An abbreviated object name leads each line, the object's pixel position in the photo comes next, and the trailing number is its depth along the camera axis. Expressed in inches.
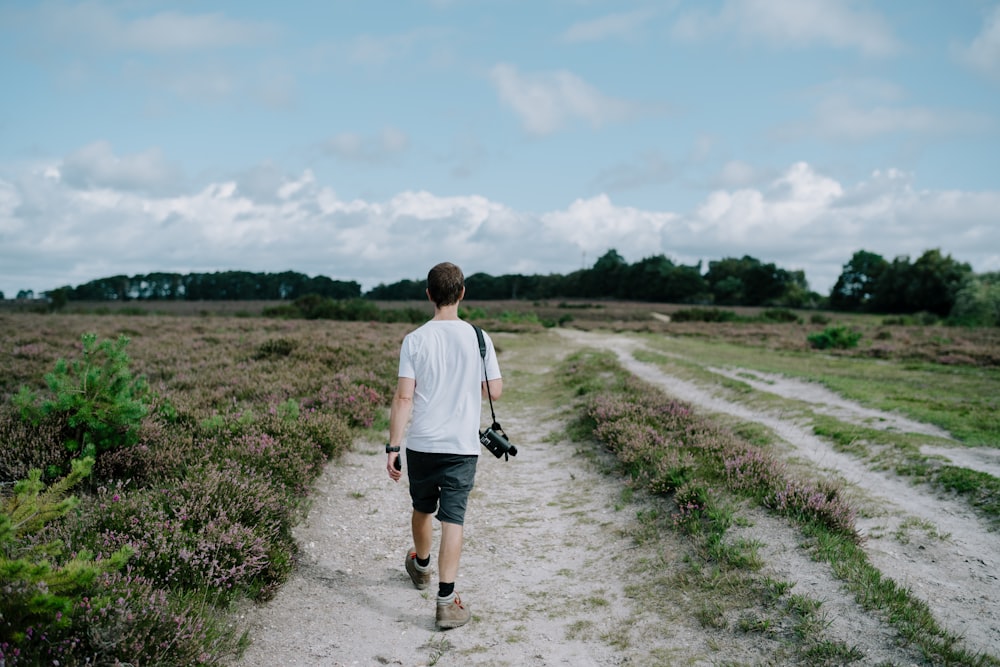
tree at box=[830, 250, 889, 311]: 3656.0
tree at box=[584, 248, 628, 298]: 5354.3
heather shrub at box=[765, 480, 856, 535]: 224.4
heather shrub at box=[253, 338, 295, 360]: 652.7
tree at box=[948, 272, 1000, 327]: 1796.0
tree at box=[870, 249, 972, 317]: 2844.5
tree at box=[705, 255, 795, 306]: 4242.1
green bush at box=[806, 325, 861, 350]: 1168.2
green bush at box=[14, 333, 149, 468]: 244.2
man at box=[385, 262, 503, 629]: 178.2
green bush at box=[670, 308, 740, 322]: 2487.7
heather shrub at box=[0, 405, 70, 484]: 237.9
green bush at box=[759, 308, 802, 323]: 2460.6
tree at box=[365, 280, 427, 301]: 3456.4
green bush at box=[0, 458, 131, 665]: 115.2
